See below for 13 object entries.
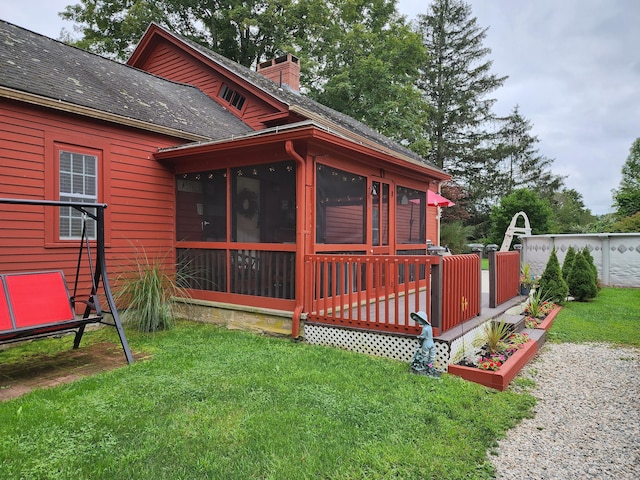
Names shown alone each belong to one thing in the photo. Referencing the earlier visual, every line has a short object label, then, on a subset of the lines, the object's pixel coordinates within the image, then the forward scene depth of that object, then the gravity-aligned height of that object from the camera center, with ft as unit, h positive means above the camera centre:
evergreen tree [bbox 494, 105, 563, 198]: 98.84 +20.28
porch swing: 11.34 -2.03
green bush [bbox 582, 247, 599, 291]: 28.89 -1.65
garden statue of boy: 12.37 -3.69
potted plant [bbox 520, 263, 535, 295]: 25.10 -2.70
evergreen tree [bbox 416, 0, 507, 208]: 93.30 +37.94
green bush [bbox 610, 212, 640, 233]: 49.08 +1.99
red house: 16.15 +2.42
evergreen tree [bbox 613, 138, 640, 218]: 105.88 +19.61
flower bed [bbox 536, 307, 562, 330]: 19.67 -4.27
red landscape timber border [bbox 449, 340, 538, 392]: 11.88 -4.19
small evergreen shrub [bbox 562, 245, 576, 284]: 29.60 -1.72
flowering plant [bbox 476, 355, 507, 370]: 12.62 -4.08
